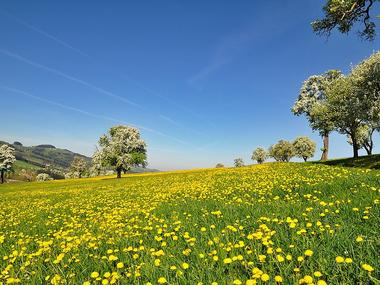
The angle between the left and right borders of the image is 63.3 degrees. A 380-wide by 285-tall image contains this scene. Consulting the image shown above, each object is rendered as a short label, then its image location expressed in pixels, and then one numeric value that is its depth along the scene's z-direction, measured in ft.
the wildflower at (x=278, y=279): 11.48
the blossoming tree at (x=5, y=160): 334.67
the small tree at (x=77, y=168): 495.00
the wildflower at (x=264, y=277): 11.17
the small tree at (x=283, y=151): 441.68
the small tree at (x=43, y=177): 535.60
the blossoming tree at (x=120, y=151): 218.38
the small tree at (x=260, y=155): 563.07
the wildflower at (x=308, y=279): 10.48
